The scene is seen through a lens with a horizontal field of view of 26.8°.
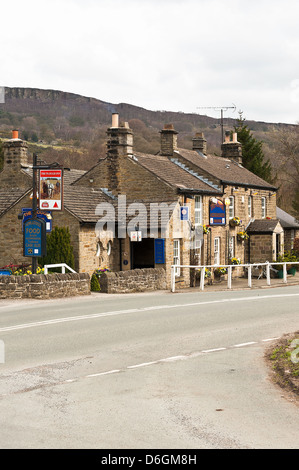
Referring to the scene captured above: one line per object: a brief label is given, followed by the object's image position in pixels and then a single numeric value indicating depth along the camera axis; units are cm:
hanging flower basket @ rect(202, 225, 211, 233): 3387
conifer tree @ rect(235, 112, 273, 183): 6038
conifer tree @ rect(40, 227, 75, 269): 2715
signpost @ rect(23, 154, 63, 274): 2234
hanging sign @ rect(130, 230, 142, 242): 2923
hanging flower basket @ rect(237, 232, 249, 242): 3862
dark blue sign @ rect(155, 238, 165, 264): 2914
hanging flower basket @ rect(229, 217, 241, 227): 3744
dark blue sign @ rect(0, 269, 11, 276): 2491
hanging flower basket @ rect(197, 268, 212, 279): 3378
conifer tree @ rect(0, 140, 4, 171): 4965
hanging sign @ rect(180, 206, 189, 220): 3083
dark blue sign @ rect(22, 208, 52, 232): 2805
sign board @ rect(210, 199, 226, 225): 3472
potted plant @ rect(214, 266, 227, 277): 3578
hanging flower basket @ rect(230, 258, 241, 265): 3715
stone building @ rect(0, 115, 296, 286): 2900
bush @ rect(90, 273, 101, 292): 2737
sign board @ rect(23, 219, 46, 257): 2230
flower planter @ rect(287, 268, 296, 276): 4171
